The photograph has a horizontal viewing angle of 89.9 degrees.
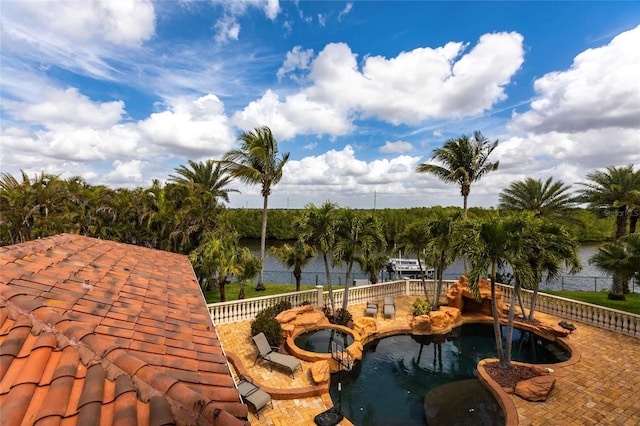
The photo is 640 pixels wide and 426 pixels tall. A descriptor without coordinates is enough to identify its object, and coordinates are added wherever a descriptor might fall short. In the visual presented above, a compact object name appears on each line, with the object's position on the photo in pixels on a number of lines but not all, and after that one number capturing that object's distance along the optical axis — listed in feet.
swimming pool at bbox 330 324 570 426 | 30.58
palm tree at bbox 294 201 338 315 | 49.19
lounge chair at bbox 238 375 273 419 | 28.32
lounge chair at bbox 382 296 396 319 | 52.95
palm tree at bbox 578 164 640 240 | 62.03
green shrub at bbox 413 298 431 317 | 54.19
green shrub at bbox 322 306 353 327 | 50.01
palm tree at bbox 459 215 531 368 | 32.40
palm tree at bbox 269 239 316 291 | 63.69
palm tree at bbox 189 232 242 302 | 47.85
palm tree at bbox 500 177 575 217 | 72.64
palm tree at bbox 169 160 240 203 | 83.15
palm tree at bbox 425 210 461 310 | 50.93
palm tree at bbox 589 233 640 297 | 38.75
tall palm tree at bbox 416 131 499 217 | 67.92
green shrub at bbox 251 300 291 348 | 41.50
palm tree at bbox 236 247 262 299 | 54.24
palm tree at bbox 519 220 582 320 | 34.53
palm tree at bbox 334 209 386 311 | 49.29
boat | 102.73
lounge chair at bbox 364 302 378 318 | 53.83
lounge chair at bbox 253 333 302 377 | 35.40
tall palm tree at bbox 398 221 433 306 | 57.00
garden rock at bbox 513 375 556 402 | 30.12
